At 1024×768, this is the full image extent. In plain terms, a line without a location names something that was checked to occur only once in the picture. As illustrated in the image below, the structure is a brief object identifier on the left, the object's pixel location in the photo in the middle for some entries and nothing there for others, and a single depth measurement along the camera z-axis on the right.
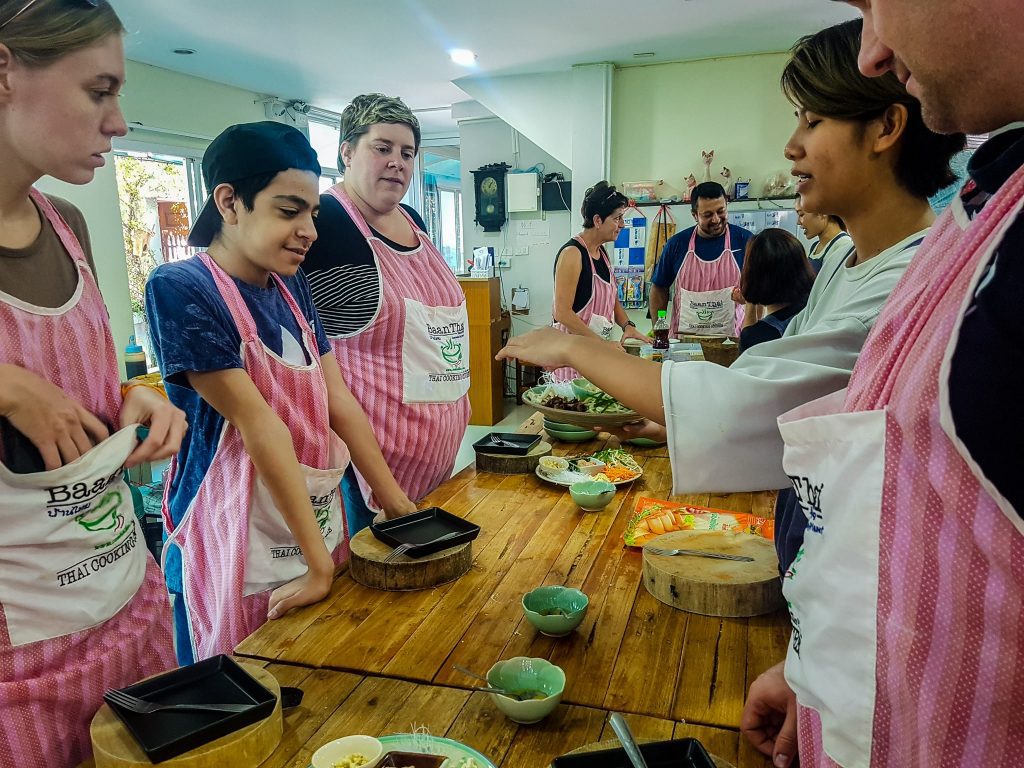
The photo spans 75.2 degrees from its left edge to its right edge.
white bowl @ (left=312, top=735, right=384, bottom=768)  0.86
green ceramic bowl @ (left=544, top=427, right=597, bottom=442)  2.39
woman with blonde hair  1.01
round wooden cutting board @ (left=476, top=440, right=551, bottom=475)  2.08
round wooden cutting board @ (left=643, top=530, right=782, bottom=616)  1.25
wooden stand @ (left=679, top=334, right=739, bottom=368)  3.57
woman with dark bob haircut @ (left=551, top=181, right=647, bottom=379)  3.85
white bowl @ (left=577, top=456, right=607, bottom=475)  2.01
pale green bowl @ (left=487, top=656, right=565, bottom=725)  0.95
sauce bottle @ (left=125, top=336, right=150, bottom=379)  5.00
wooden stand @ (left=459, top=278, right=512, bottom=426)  6.46
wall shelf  5.80
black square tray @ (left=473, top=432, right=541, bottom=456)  2.11
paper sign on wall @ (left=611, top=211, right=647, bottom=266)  6.34
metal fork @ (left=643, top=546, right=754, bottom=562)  1.38
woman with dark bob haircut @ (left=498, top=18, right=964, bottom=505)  1.08
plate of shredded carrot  1.96
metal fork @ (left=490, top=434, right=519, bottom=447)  2.15
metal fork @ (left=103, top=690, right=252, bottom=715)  0.93
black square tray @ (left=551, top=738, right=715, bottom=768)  0.83
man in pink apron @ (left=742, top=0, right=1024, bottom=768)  0.54
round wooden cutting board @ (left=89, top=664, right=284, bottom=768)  0.86
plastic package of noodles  1.56
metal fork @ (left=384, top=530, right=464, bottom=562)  1.38
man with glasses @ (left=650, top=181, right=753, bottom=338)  4.58
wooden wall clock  7.65
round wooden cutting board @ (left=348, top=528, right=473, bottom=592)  1.37
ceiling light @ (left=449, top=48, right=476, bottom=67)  5.74
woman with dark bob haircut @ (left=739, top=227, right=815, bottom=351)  2.75
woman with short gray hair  2.06
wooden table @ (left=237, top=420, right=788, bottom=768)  1.02
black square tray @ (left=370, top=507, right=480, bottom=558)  1.42
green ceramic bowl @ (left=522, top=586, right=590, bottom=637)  1.18
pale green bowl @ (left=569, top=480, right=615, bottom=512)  1.75
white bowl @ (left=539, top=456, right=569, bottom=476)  2.00
